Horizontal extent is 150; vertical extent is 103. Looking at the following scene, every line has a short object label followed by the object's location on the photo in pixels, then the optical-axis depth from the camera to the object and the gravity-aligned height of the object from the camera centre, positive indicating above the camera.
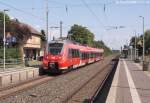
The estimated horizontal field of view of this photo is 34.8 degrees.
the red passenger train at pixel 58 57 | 19.79 -0.41
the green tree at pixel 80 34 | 78.82 +6.24
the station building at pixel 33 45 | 51.07 +1.53
